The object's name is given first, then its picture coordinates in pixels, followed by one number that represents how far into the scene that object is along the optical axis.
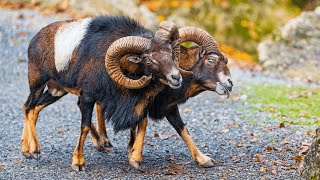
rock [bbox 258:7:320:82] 20.39
